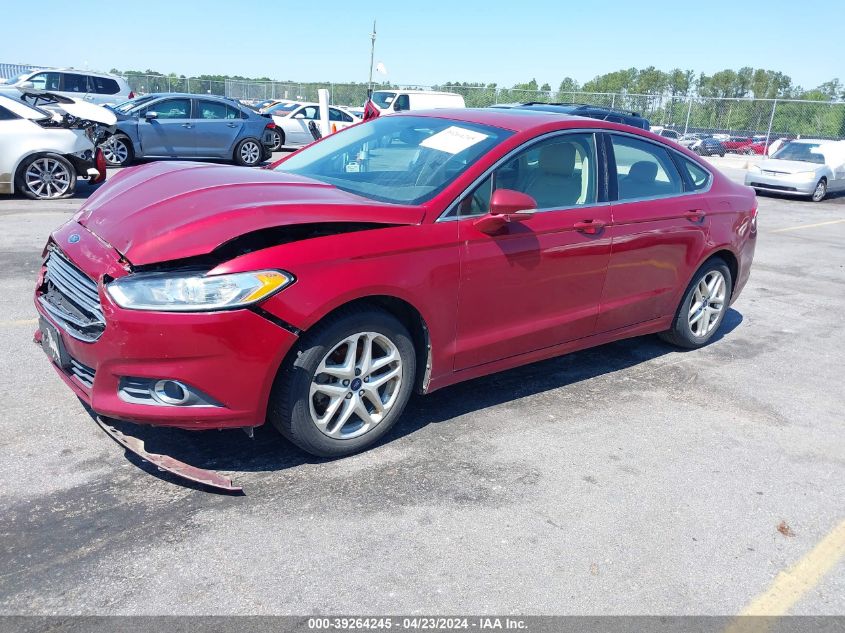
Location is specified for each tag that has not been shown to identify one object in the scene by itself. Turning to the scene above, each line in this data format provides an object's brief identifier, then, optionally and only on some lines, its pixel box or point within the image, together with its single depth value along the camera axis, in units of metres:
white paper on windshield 4.20
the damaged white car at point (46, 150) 10.11
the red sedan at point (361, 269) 3.10
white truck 23.45
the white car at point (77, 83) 19.72
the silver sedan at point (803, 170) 17.91
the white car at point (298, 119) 21.27
